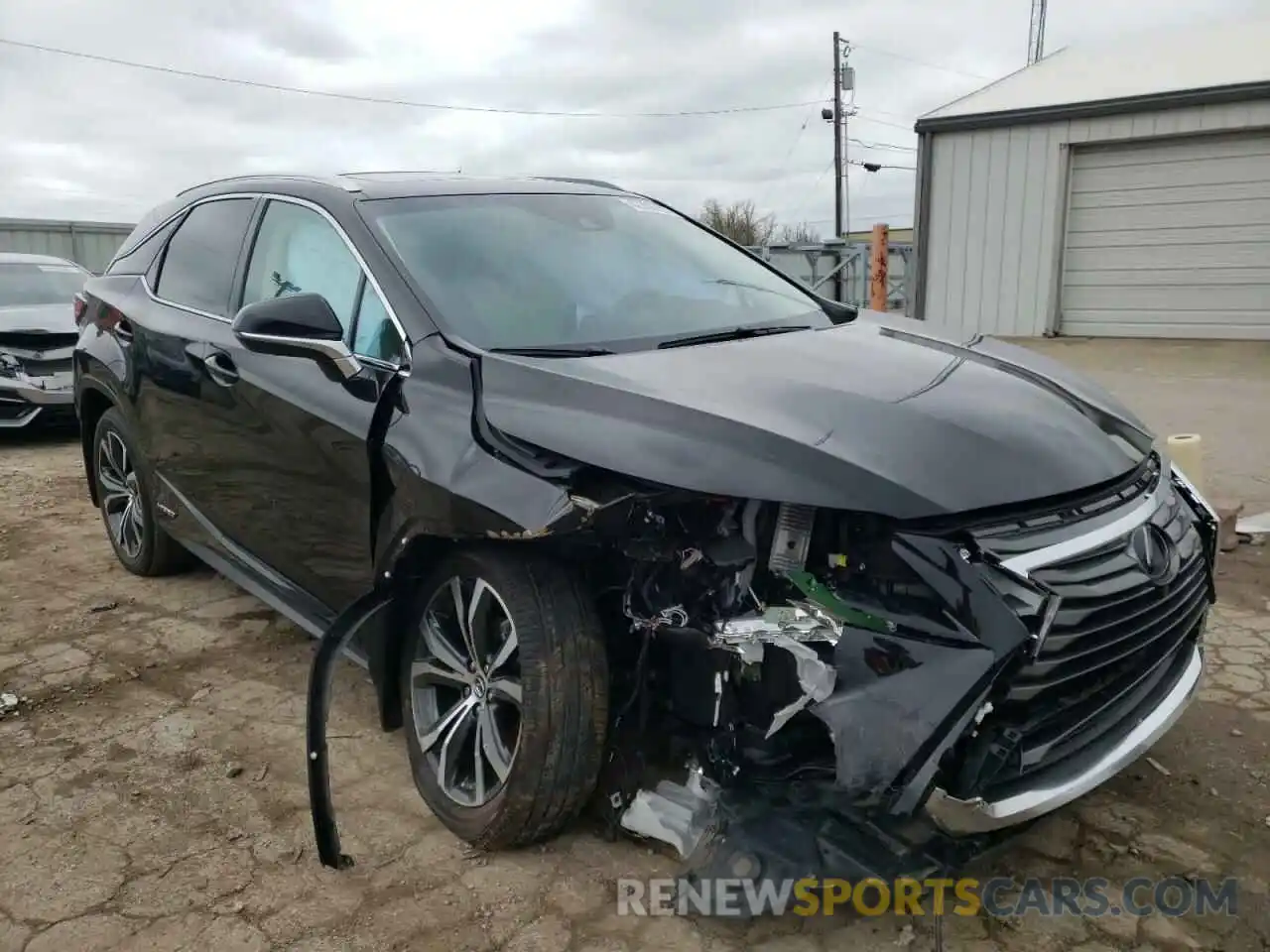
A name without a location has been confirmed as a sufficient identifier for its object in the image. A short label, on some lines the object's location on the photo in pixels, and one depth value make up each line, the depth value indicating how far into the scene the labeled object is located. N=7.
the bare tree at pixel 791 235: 41.59
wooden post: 14.45
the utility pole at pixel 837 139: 35.00
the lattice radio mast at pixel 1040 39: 42.55
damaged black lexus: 2.10
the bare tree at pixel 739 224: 38.41
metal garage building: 11.23
